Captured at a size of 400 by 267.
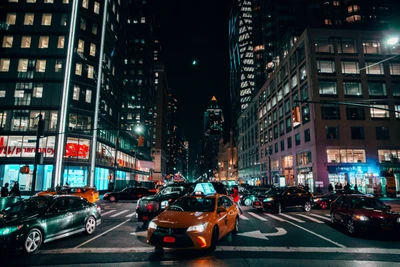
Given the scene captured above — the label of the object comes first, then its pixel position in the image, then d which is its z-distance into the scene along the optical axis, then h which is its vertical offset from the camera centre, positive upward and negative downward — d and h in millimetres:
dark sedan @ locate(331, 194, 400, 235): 9573 -1589
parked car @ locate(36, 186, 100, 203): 20759 -1483
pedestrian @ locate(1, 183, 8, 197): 21000 -1484
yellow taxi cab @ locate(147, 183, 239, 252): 7016 -1444
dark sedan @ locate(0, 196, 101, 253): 7449 -1541
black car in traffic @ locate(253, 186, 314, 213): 17469 -1822
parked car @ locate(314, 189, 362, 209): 20641 -2084
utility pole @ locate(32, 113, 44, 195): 17972 +2386
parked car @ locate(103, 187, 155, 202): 27219 -2144
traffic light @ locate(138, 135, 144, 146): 25481 +3181
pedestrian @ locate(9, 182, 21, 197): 20150 -1346
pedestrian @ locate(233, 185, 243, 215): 17666 -1457
